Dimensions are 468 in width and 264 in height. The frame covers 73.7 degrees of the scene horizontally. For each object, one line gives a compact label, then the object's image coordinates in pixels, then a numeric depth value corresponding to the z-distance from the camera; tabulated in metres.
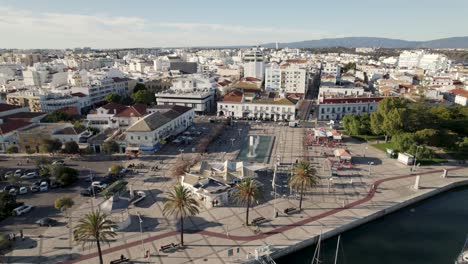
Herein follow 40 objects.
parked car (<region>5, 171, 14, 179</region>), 48.79
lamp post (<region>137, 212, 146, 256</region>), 32.39
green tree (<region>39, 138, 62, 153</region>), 58.34
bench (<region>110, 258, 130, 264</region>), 29.84
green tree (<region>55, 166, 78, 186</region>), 46.81
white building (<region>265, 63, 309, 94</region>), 126.25
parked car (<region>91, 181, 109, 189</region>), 46.16
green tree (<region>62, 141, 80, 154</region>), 60.06
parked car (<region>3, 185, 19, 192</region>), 45.95
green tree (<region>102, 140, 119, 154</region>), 59.66
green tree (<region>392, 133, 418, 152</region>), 58.91
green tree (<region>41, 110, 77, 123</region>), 79.62
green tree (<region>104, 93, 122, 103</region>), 105.56
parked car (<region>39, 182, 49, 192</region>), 46.09
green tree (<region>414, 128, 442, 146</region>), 60.94
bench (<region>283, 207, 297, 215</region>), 39.34
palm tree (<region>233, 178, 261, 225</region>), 34.72
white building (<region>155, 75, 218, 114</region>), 101.00
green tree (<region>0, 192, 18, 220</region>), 38.47
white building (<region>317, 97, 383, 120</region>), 93.75
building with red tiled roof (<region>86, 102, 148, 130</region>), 77.71
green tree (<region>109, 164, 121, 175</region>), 50.16
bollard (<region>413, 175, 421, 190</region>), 47.41
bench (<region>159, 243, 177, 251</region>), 31.79
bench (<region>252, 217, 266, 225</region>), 36.88
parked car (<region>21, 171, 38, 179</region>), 50.78
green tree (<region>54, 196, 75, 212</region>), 37.75
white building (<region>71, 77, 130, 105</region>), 106.14
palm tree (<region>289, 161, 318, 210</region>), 38.97
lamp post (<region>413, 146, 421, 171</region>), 55.78
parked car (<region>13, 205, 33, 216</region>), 39.09
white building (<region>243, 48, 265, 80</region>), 160.38
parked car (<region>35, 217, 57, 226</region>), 36.41
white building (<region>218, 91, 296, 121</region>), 94.31
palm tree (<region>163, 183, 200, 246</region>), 31.77
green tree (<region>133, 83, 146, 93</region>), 124.16
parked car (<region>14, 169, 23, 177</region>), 50.50
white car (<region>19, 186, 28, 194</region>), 45.12
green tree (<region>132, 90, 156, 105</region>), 106.19
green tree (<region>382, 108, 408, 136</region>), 66.88
